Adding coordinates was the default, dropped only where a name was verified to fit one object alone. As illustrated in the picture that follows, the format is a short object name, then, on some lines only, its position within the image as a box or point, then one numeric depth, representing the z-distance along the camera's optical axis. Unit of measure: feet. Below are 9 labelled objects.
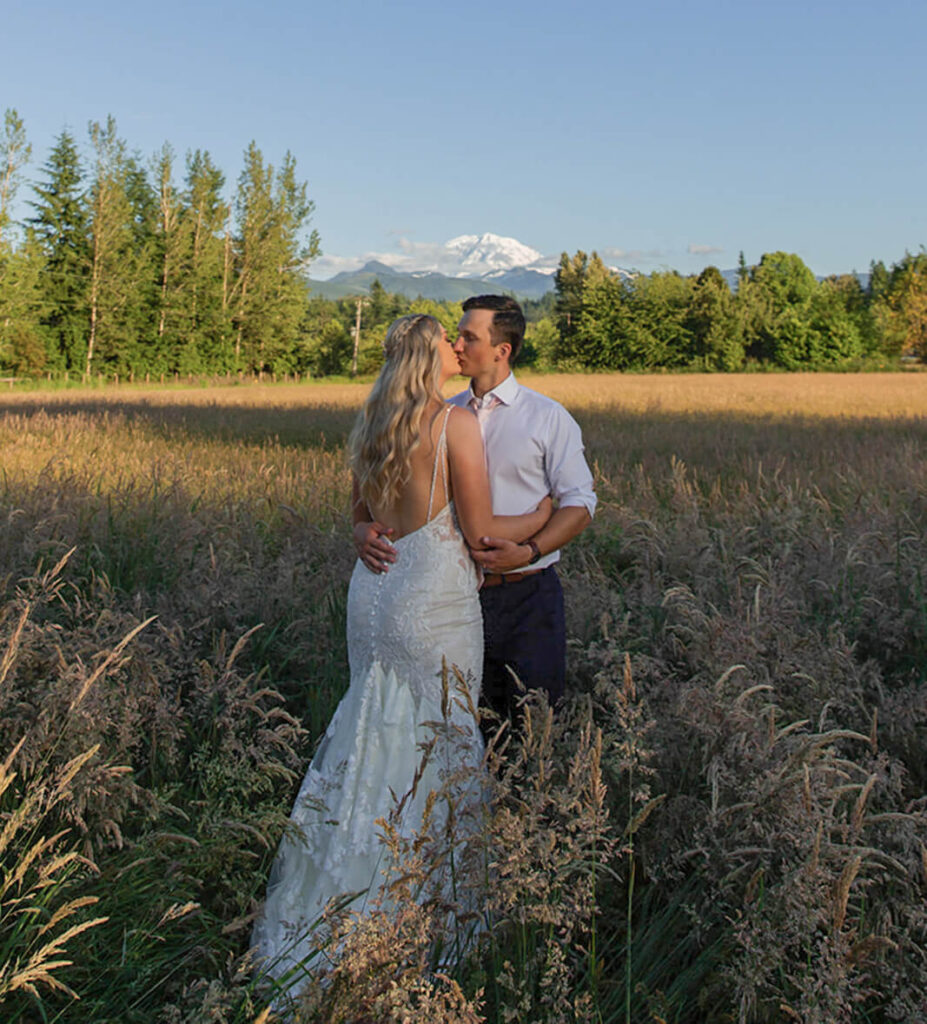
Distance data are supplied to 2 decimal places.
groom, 11.12
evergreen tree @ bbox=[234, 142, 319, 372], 193.57
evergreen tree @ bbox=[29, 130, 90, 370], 155.43
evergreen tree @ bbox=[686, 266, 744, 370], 249.34
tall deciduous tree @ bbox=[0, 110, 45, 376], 136.26
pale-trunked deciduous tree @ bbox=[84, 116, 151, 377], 155.12
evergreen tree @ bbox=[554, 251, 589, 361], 266.77
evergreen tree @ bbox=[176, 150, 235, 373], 179.63
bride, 9.35
